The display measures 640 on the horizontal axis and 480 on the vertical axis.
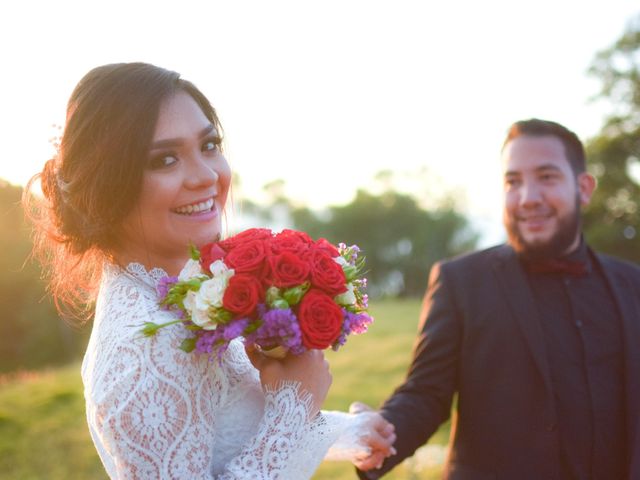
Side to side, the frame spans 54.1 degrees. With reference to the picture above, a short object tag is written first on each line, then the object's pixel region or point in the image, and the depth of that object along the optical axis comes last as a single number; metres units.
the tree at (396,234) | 52.88
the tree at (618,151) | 23.31
